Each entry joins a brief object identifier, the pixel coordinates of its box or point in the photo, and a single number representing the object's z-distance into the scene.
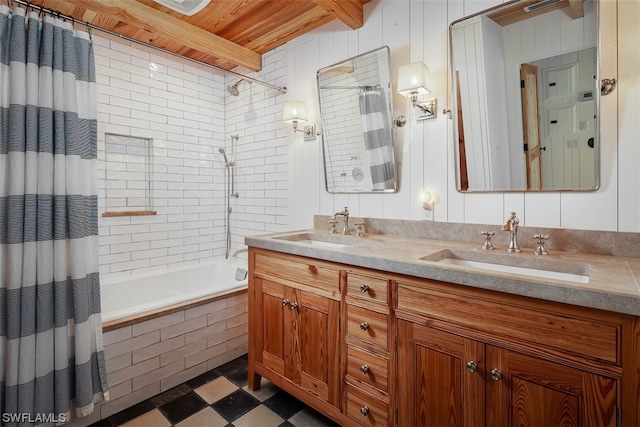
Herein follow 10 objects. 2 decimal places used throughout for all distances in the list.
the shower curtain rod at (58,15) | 1.56
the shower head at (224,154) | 3.22
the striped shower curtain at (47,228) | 1.46
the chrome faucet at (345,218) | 2.06
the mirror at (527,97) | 1.35
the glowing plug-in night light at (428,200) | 1.82
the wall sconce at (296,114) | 2.34
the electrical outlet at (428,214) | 1.82
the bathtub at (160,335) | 1.79
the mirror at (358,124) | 1.99
